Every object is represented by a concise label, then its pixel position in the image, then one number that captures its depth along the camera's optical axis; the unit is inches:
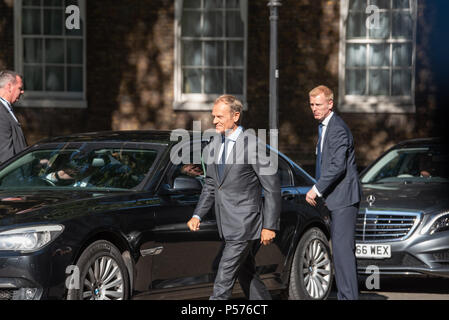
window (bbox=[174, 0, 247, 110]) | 759.1
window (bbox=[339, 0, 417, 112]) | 753.0
